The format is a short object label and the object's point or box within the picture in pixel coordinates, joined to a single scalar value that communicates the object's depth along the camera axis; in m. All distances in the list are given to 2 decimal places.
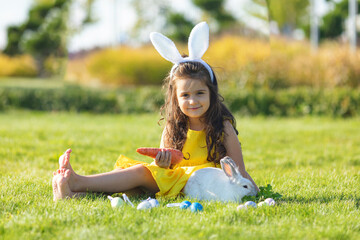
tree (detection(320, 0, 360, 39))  24.39
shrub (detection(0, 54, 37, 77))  21.27
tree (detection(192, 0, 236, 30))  26.95
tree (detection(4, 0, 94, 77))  23.80
